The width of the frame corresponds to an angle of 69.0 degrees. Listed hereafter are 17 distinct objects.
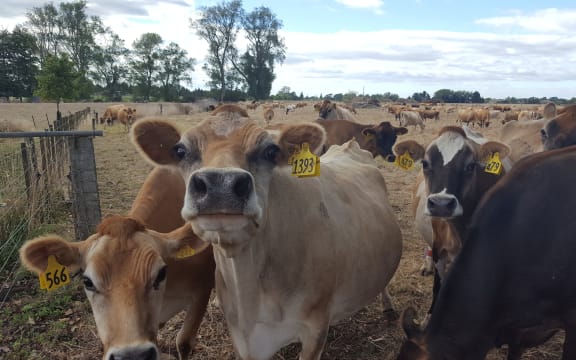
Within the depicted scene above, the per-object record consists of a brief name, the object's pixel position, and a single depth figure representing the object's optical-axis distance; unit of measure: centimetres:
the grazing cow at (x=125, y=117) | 2645
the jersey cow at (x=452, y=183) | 377
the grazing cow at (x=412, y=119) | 2752
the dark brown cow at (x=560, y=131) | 566
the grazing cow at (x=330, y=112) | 1557
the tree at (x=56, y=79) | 2531
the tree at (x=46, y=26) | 5522
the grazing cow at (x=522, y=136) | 724
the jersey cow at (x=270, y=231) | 194
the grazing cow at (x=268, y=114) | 2880
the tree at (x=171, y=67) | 5578
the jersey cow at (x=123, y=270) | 220
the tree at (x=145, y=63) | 5588
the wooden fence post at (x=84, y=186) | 520
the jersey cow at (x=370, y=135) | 1112
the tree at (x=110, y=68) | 5653
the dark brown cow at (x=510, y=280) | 240
